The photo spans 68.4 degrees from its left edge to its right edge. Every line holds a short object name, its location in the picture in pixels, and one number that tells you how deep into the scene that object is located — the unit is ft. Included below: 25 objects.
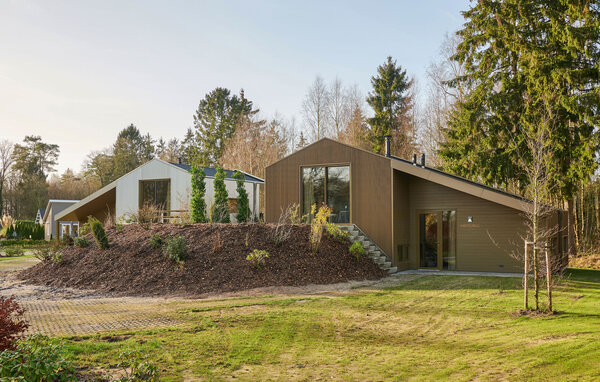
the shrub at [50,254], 39.55
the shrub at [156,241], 37.76
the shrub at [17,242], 83.72
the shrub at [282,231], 38.22
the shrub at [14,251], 67.72
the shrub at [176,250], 35.12
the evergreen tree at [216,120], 129.70
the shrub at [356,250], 40.37
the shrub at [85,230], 47.57
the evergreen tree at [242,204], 49.90
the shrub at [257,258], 34.56
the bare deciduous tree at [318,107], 98.63
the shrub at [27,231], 94.63
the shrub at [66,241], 44.50
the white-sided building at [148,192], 65.31
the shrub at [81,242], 42.02
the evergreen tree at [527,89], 47.24
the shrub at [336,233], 42.14
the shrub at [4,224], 93.61
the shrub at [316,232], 38.65
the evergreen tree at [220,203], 48.96
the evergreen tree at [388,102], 99.19
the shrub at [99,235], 40.19
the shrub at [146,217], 44.02
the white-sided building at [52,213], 104.37
